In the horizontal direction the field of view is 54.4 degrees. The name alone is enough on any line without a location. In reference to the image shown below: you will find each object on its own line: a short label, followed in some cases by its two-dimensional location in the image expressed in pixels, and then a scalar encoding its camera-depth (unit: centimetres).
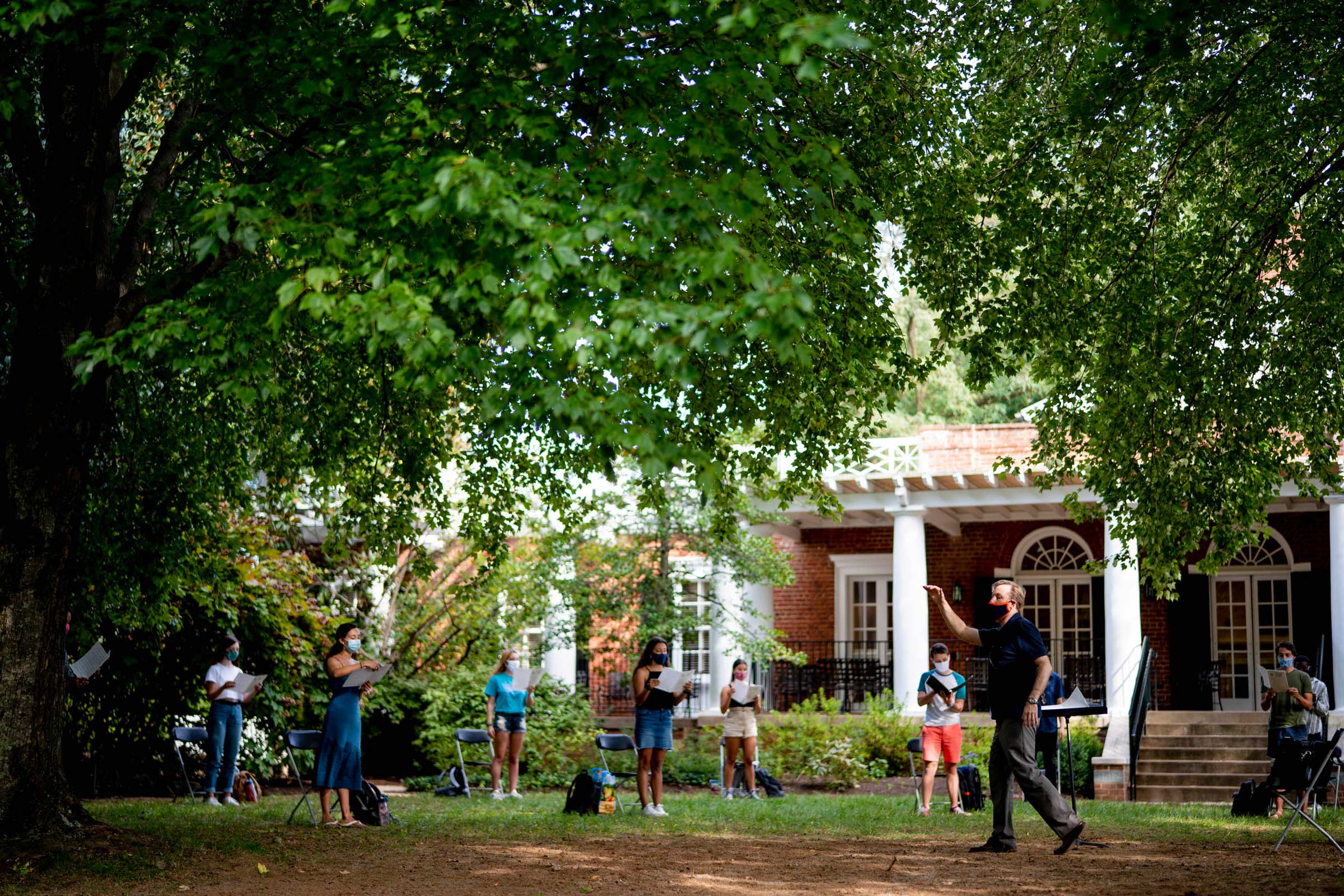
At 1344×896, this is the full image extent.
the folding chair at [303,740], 1168
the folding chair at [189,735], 1361
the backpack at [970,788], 1338
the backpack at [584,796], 1210
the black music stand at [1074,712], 1199
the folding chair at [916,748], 1380
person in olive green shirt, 1273
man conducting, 884
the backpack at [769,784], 1639
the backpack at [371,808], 1106
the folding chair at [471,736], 1498
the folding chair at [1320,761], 927
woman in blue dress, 1030
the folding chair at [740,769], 1648
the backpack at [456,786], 1519
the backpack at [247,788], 1436
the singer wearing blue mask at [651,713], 1204
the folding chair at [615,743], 1423
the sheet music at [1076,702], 1239
